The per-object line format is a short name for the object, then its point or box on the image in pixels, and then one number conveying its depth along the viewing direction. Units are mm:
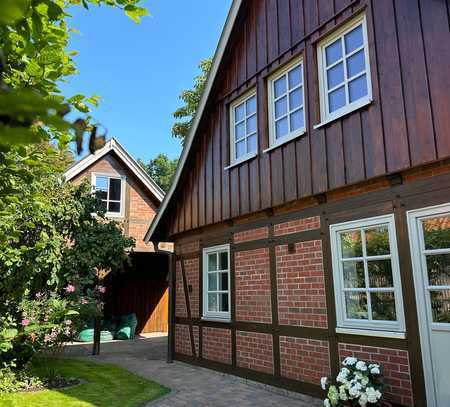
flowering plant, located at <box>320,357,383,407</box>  4238
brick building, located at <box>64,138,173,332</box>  14875
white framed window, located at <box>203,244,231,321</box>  7938
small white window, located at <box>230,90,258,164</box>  7488
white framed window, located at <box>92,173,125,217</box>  14891
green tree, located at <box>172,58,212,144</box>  18719
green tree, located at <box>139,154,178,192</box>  46519
